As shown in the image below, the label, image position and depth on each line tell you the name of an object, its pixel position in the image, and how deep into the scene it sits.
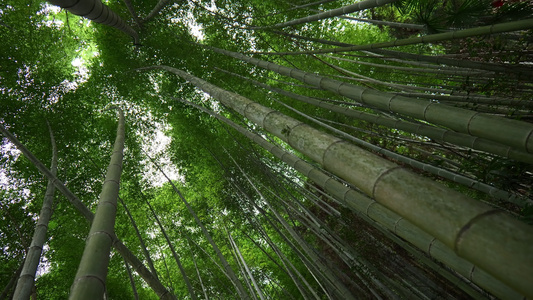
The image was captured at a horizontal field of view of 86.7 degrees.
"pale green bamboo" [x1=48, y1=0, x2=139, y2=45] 1.59
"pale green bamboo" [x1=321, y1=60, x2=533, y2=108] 2.22
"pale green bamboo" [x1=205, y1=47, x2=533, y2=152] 1.01
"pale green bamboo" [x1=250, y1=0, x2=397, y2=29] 1.80
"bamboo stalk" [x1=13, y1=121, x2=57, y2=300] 1.66
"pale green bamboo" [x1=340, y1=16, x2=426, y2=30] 2.43
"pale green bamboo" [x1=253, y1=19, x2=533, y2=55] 1.38
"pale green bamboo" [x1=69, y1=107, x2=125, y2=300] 0.81
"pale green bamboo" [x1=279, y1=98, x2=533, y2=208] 1.93
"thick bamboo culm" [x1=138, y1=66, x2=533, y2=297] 0.53
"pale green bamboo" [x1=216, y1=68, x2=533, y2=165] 1.64
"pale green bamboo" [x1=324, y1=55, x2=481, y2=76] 2.88
